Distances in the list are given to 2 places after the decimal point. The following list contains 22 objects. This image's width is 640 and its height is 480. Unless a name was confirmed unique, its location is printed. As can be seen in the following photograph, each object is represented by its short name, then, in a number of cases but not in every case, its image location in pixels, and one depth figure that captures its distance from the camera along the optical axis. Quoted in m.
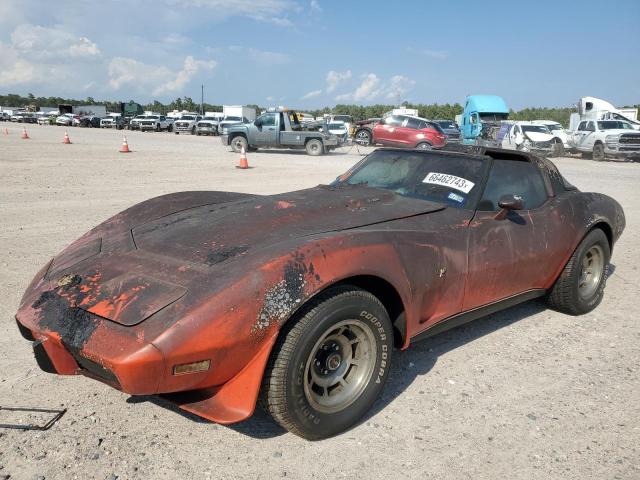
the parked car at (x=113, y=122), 46.31
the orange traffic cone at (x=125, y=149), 18.39
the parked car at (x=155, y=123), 42.34
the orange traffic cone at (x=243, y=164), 14.50
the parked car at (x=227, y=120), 37.19
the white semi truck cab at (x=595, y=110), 24.54
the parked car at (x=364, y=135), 27.62
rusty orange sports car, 2.08
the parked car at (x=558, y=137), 22.91
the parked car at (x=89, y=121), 49.53
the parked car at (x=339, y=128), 30.58
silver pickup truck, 20.94
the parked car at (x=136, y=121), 42.88
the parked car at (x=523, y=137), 22.38
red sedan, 22.05
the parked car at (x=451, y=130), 27.59
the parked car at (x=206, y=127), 38.50
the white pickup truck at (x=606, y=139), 20.67
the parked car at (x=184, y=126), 40.84
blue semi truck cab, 26.30
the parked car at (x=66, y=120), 50.44
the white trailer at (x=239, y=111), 50.25
